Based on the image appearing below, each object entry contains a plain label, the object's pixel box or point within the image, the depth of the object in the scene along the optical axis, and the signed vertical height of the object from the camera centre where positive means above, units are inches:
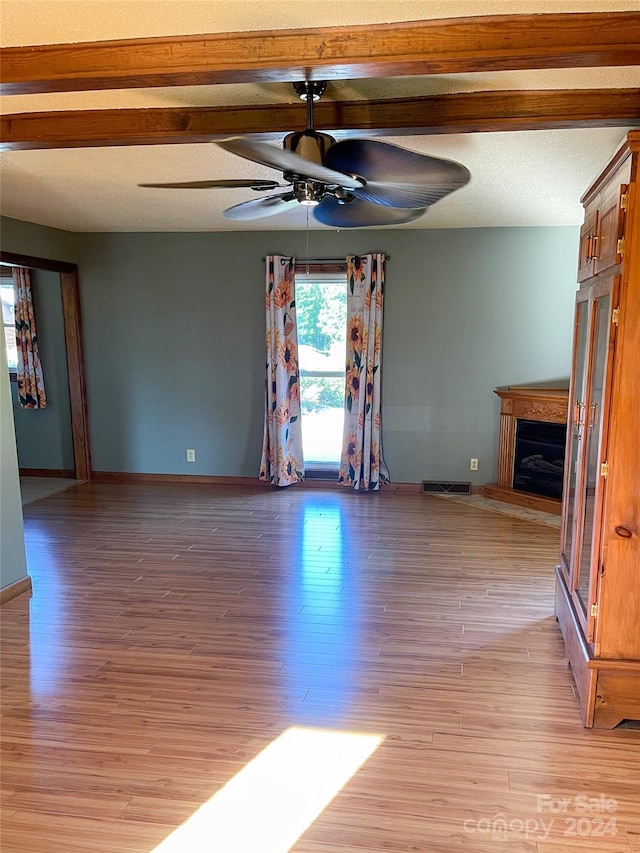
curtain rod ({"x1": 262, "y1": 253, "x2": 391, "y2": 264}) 222.7 +32.4
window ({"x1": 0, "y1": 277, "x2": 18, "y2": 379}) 249.3 +13.0
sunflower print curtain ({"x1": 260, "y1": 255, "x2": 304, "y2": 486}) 222.2 -12.2
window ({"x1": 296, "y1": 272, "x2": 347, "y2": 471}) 230.1 -4.2
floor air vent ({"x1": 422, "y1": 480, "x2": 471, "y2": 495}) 225.6 -50.6
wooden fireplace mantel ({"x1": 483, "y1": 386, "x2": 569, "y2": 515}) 200.9 -22.6
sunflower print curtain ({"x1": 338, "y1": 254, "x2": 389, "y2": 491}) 218.1 -10.1
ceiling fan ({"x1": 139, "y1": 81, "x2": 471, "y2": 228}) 80.5 +24.7
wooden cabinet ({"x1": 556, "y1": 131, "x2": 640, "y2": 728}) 86.8 -17.8
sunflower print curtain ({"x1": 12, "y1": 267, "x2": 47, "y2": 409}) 241.6 +1.6
